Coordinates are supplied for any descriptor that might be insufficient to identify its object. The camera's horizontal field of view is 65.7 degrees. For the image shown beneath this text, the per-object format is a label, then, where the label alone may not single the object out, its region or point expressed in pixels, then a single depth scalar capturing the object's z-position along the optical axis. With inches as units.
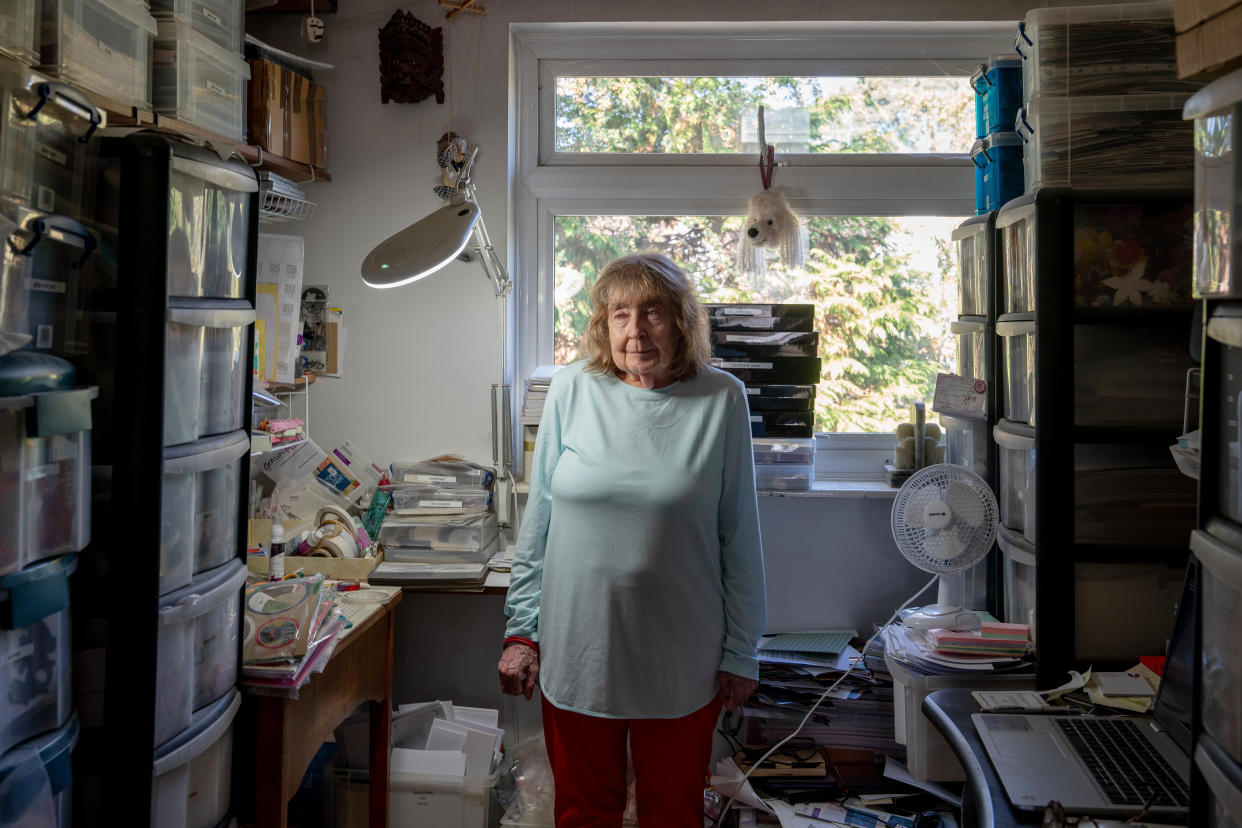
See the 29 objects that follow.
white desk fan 77.0
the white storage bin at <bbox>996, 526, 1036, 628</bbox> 75.5
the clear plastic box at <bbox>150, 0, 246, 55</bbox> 69.2
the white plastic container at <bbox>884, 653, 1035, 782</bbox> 73.0
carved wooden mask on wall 100.1
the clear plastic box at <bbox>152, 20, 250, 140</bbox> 69.7
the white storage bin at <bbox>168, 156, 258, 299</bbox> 53.7
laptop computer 48.8
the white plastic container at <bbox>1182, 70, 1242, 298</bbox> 33.9
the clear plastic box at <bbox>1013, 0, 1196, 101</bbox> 74.6
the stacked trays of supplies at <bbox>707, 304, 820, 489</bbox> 98.1
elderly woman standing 66.9
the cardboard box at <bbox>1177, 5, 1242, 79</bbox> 33.3
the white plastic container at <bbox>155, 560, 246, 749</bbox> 54.1
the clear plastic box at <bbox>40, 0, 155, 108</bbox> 55.4
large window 105.7
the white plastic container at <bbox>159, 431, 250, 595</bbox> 54.4
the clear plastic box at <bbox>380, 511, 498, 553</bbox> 95.4
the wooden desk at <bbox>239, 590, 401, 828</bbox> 65.0
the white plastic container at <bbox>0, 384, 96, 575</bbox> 42.7
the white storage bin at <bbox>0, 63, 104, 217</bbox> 42.9
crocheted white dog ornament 103.3
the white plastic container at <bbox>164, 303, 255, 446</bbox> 54.0
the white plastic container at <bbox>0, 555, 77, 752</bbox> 42.9
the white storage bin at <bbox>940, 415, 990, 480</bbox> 85.5
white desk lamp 80.0
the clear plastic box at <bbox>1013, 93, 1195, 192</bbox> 73.9
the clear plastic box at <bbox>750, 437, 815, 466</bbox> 98.3
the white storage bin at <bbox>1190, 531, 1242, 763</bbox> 34.5
